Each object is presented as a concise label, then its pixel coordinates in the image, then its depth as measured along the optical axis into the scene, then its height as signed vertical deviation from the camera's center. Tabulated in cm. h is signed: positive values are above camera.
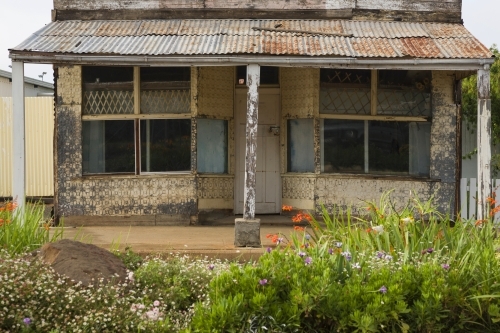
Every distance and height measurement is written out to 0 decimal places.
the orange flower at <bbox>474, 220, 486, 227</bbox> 788 -73
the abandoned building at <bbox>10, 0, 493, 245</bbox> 1327 +48
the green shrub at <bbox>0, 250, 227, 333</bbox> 606 -122
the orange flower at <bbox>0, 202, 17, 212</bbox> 869 -62
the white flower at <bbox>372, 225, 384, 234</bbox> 718 -71
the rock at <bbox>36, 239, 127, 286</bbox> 685 -100
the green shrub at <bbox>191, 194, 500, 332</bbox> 558 -104
